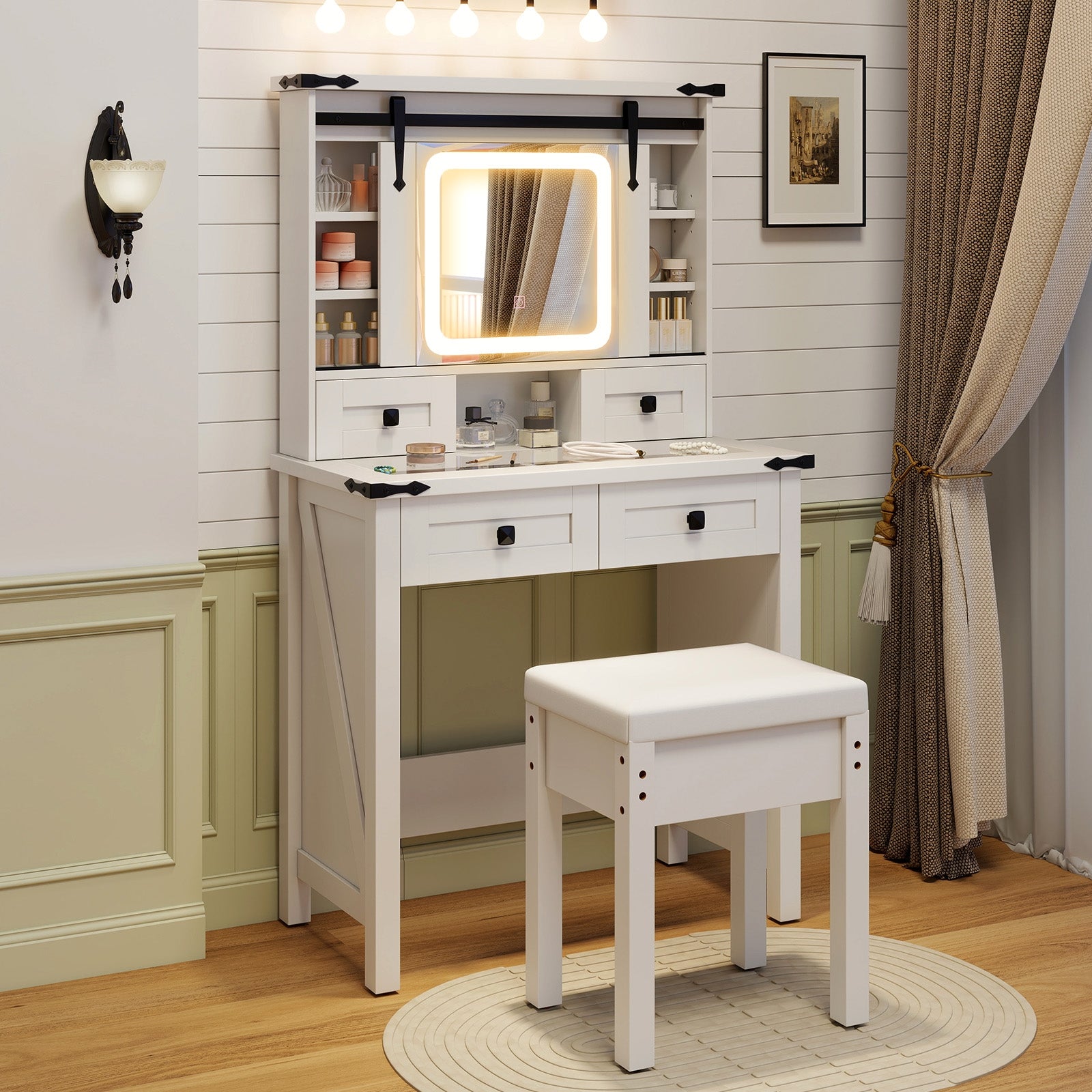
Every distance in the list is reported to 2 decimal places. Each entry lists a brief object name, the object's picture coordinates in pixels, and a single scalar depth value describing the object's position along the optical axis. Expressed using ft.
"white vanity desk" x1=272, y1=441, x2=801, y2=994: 9.21
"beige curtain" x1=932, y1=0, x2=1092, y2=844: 9.95
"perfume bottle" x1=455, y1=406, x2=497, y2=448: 10.32
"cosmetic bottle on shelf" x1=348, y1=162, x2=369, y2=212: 9.91
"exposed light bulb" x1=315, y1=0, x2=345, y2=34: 9.88
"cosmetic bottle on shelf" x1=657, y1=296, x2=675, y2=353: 10.82
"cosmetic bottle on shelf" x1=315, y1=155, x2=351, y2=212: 9.84
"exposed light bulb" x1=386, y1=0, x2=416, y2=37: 10.03
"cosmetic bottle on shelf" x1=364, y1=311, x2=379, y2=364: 9.99
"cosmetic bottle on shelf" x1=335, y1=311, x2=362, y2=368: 9.92
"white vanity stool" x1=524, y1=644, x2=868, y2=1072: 8.05
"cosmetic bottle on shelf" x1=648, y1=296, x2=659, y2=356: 10.81
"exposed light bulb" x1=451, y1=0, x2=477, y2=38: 10.17
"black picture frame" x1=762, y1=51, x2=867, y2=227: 11.35
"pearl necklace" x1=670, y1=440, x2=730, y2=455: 10.27
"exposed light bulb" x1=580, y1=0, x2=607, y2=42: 10.57
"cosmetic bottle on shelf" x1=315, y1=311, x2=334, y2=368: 9.86
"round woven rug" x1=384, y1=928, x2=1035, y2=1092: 8.23
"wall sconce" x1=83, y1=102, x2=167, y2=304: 8.84
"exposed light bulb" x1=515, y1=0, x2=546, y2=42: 10.42
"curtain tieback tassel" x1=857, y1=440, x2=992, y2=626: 11.41
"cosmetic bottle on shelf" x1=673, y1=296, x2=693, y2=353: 10.87
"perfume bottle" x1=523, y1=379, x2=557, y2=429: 10.57
